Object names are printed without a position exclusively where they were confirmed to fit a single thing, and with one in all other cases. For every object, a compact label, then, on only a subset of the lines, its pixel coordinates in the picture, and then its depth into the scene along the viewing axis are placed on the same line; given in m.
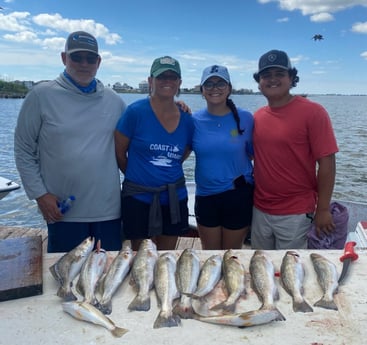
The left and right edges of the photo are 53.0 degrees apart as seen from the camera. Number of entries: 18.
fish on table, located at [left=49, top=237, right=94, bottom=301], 2.10
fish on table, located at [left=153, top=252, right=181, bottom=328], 1.85
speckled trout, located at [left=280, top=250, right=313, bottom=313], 1.97
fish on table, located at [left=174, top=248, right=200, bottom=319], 1.93
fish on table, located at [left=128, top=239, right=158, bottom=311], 2.01
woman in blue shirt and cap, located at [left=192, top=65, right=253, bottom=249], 3.30
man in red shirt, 3.06
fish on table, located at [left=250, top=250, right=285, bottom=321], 1.97
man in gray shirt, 3.06
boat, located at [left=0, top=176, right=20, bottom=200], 6.38
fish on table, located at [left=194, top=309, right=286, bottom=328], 1.80
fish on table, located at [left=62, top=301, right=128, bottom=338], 1.78
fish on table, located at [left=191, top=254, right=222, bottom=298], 2.13
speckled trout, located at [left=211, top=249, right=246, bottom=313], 1.98
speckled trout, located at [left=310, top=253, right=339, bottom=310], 1.99
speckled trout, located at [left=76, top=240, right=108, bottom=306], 2.07
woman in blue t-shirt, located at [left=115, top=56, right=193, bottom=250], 3.19
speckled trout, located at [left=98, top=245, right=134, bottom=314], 2.01
